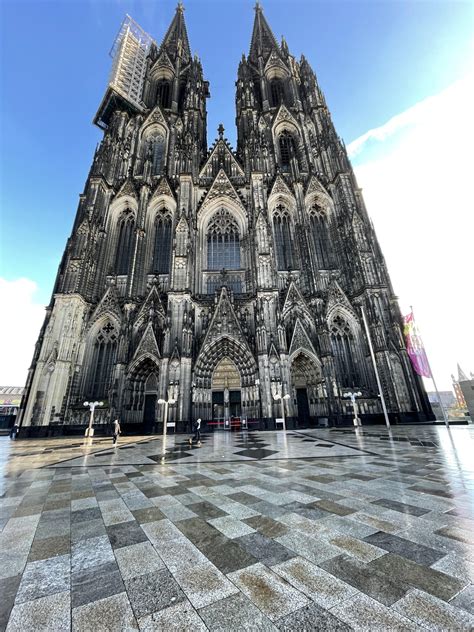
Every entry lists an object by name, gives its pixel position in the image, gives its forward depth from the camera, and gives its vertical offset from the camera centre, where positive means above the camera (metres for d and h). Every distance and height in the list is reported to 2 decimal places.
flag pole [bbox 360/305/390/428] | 15.70 +2.46
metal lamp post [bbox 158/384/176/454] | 16.35 +1.56
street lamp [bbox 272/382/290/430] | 16.48 +1.22
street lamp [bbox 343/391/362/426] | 15.61 +0.93
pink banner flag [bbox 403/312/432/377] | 15.09 +3.34
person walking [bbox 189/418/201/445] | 10.05 -0.72
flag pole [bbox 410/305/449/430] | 12.99 +1.78
